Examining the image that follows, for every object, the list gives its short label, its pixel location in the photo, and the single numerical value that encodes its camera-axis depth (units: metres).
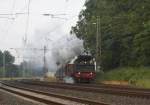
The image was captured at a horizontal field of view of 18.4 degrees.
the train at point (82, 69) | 53.22
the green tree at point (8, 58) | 192.12
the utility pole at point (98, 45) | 60.21
